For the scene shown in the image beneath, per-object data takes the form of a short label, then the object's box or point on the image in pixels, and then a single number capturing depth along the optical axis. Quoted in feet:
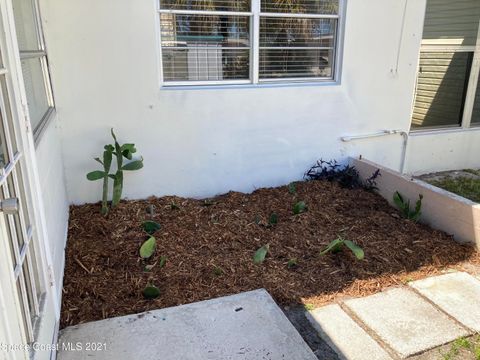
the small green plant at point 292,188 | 14.24
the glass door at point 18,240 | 4.58
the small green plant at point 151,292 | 8.55
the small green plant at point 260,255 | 10.06
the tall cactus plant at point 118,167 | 11.75
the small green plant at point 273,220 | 12.10
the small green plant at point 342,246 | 10.04
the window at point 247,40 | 12.71
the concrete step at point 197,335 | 6.87
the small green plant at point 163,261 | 9.73
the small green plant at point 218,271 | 9.52
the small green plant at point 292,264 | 10.07
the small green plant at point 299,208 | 12.69
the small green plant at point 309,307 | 8.68
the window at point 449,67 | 16.33
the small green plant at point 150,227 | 11.13
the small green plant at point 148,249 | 9.88
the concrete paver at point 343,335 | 7.43
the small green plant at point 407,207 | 12.47
